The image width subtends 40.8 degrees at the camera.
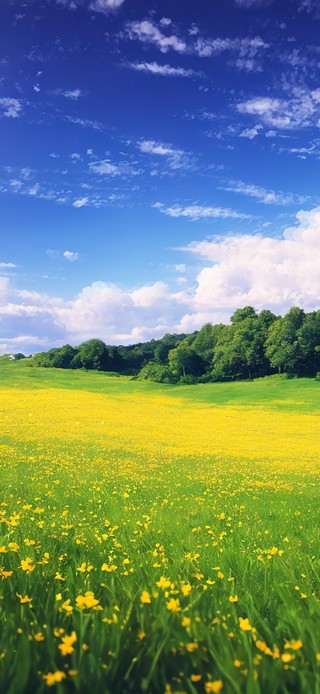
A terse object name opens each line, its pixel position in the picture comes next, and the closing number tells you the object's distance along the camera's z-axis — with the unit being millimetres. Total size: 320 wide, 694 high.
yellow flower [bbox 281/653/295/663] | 2336
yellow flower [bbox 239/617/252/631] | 2811
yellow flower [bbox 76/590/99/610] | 2883
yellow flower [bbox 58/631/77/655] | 2338
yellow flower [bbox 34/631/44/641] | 2525
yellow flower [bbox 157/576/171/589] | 3482
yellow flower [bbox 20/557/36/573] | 3728
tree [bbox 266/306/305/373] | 84000
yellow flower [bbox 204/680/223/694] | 2092
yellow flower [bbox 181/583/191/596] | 3288
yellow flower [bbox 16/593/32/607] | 3127
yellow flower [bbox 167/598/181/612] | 2830
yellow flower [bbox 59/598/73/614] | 2971
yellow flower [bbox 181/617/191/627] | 2602
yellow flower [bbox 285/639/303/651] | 2434
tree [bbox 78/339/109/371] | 110938
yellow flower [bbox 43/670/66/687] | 2068
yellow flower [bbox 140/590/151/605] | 2954
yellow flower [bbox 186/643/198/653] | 2406
